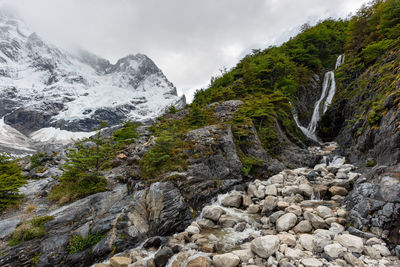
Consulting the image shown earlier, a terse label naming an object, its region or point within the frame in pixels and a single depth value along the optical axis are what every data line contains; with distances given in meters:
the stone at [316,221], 6.45
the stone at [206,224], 7.70
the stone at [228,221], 7.67
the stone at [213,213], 8.05
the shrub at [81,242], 5.84
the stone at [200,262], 5.27
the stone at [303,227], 6.44
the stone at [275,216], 7.41
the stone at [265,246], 5.42
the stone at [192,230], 7.20
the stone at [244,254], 5.43
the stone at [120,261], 5.51
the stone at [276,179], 10.65
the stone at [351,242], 5.07
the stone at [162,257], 5.66
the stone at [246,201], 9.12
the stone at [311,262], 4.71
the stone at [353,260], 4.61
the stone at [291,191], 9.11
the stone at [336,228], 6.04
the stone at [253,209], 8.57
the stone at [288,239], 5.74
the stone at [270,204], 8.20
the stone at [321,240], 5.38
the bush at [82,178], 8.04
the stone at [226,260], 5.18
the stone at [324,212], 6.85
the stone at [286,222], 6.74
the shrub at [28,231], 5.58
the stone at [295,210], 7.31
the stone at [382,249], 4.79
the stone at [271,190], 9.40
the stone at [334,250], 5.05
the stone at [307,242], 5.48
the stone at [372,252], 4.78
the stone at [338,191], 8.15
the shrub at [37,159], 16.91
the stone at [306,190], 8.82
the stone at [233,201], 9.12
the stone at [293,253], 5.12
